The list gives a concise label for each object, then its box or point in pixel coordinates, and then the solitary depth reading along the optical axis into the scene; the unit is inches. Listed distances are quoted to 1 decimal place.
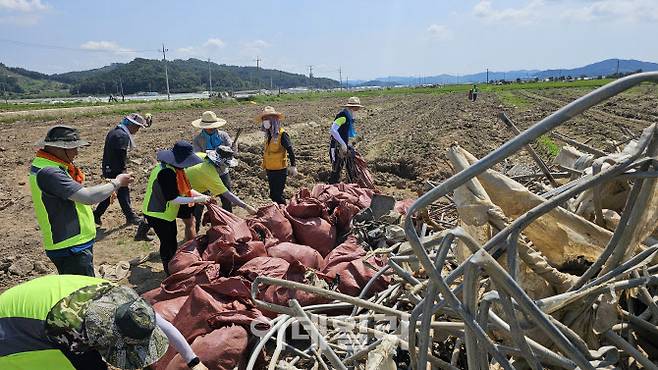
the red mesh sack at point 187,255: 131.1
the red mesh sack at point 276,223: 152.4
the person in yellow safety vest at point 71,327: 64.4
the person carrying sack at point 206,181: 170.6
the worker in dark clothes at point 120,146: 214.2
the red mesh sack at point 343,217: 163.9
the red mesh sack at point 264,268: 122.7
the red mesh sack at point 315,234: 153.4
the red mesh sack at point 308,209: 160.4
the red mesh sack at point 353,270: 118.9
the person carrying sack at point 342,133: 225.1
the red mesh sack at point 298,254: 136.0
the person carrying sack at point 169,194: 151.9
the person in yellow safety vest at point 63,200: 112.3
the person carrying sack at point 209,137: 203.9
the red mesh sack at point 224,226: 140.3
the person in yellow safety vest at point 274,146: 207.6
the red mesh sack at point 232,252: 132.1
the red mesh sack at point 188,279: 120.9
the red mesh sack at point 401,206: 169.8
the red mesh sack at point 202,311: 103.9
